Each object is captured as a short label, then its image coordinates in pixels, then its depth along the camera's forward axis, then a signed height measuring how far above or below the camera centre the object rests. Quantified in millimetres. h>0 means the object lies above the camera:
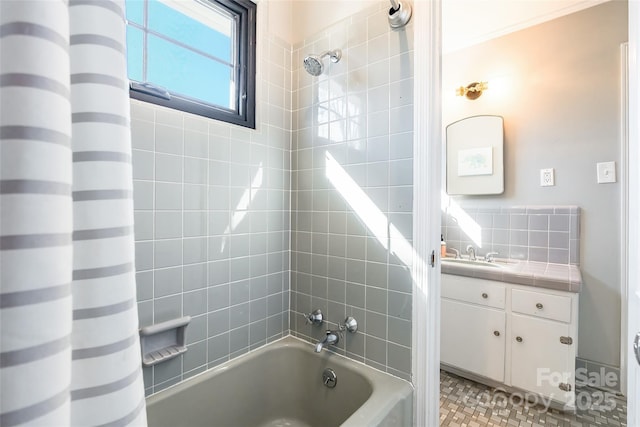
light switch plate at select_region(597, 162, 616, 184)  1865 +230
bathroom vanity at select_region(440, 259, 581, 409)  1685 -733
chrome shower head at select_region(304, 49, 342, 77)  1408 +705
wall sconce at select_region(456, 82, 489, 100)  2346 +957
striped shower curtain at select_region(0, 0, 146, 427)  271 -13
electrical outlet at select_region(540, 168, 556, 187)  2078 +214
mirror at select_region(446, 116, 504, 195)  2271 +419
